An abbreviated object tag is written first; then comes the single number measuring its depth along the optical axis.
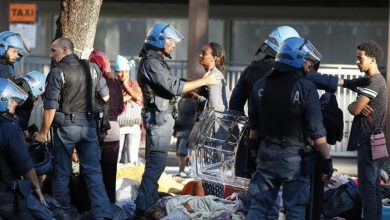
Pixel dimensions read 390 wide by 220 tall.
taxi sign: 29.23
